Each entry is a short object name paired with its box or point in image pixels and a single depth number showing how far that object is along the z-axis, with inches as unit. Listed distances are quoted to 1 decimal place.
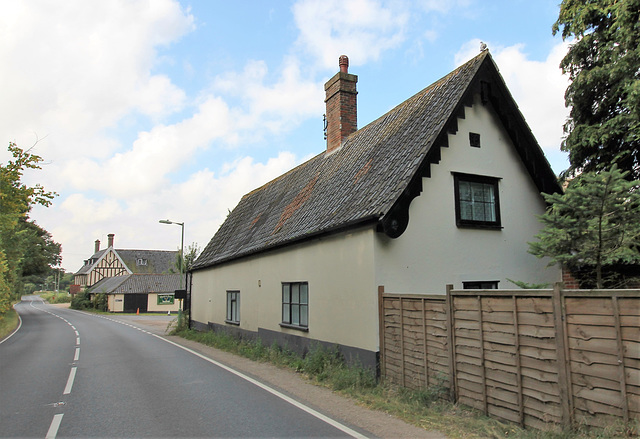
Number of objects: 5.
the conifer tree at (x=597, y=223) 254.8
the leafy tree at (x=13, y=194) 733.9
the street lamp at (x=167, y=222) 966.8
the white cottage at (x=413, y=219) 350.3
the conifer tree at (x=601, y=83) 394.3
